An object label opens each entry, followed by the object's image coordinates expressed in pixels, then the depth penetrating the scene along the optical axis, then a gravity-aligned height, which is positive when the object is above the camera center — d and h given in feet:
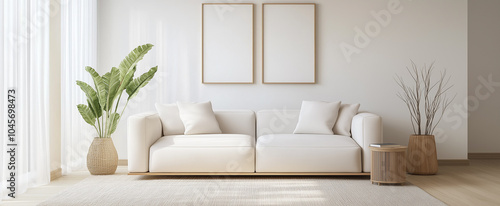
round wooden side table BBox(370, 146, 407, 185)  14.87 -1.74
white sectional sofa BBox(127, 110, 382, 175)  16.02 -1.55
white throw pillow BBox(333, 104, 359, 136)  17.57 -0.51
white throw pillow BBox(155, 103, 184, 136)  17.74 -0.53
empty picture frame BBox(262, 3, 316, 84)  19.72 +2.42
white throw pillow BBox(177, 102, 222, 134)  17.40 -0.49
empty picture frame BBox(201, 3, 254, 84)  19.75 +2.36
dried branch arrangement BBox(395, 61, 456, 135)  19.70 +0.45
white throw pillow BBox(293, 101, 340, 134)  17.56 -0.47
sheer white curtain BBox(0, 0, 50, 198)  13.03 +0.42
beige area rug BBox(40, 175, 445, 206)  12.64 -2.33
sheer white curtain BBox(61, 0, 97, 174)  17.46 +1.23
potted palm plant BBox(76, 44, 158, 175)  17.19 +0.25
